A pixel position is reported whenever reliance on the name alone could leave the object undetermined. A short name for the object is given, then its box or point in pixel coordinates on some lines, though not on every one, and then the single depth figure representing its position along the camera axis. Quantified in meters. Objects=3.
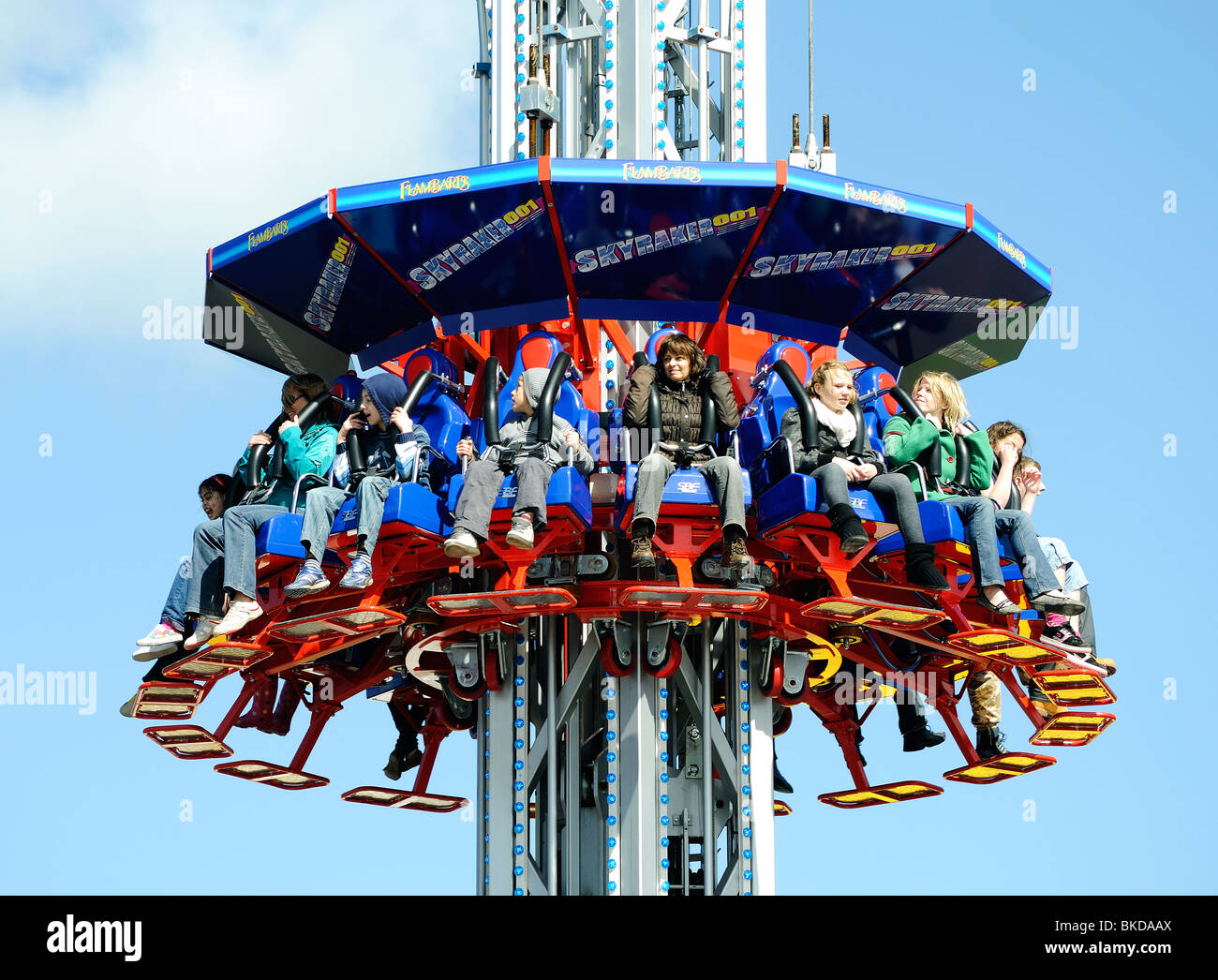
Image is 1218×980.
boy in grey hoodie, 16.38
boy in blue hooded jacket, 16.84
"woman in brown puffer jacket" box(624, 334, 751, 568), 16.53
